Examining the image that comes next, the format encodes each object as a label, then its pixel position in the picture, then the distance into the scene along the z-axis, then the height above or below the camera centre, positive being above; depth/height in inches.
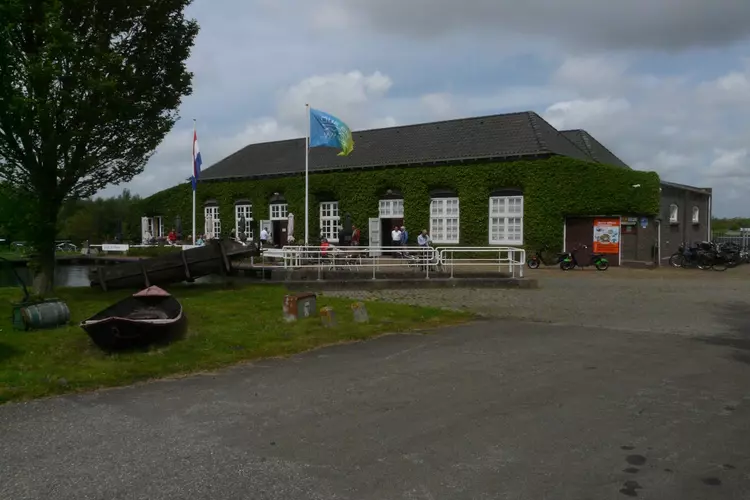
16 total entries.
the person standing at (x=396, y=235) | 1213.1 +4.5
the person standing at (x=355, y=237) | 1215.6 +1.6
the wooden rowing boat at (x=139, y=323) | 394.9 -54.4
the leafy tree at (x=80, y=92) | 585.9 +140.0
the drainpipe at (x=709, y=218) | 1573.6 +48.9
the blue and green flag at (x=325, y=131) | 1074.1 +179.0
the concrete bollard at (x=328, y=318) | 504.7 -62.6
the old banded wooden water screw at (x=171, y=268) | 723.3 -33.9
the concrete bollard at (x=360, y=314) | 527.8 -62.1
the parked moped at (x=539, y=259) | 1126.4 -39.0
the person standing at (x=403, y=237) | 1224.3 +1.7
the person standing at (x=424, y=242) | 816.5 -7.0
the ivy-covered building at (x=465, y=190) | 1196.5 +100.5
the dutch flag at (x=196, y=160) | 1207.6 +146.1
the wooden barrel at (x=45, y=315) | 470.1 -57.2
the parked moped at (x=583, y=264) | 1079.0 -40.4
